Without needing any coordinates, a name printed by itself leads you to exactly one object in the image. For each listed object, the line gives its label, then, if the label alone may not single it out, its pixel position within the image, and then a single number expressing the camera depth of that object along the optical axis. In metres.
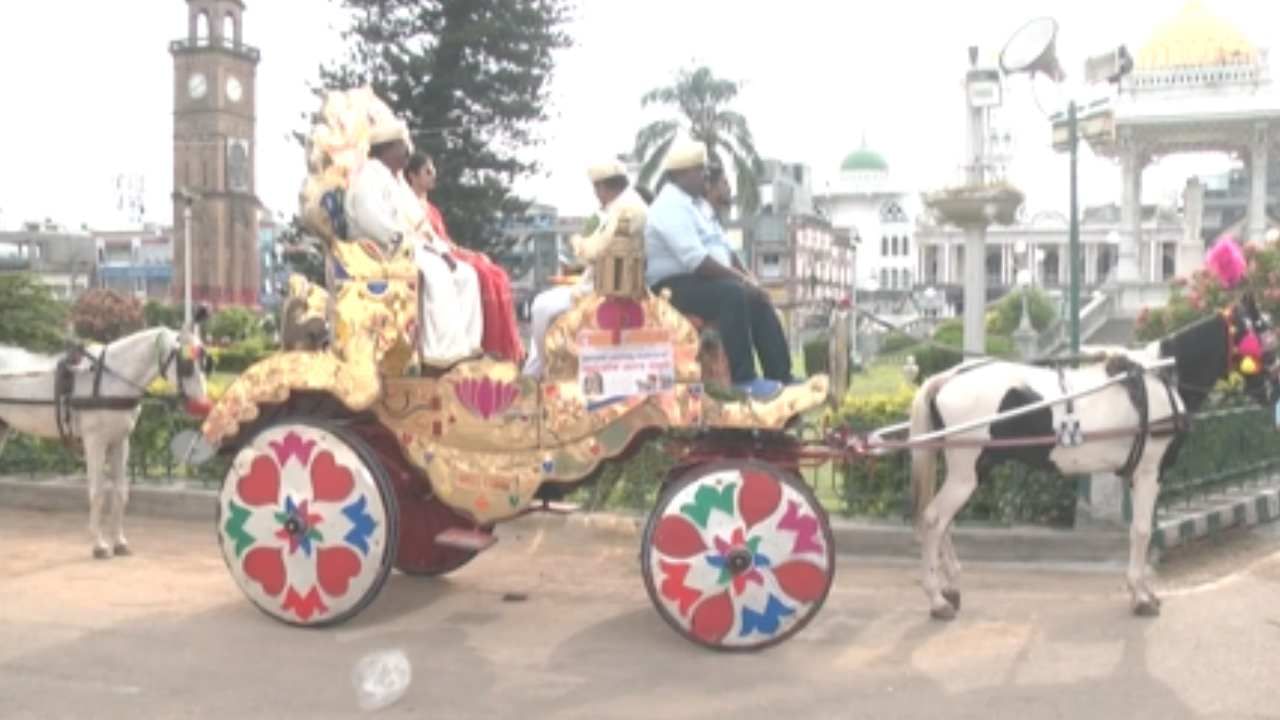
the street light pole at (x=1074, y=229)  9.38
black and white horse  6.80
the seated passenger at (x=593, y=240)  6.19
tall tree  20.78
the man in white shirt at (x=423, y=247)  6.57
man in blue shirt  6.43
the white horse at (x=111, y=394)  8.78
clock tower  66.12
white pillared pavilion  42.72
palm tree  38.91
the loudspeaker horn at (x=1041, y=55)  14.20
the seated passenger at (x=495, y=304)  7.03
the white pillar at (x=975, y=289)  21.80
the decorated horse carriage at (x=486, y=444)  6.05
